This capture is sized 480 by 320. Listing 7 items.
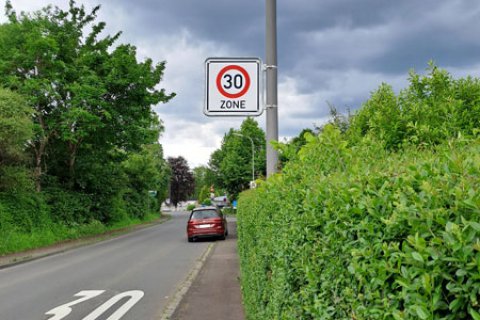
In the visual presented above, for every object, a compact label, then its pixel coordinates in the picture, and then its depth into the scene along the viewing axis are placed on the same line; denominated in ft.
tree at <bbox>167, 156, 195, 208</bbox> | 291.17
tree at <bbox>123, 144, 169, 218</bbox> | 136.36
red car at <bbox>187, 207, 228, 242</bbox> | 69.92
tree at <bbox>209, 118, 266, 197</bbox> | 150.00
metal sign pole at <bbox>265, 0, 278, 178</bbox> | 19.45
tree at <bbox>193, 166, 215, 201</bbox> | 197.67
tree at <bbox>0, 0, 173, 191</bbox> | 67.10
